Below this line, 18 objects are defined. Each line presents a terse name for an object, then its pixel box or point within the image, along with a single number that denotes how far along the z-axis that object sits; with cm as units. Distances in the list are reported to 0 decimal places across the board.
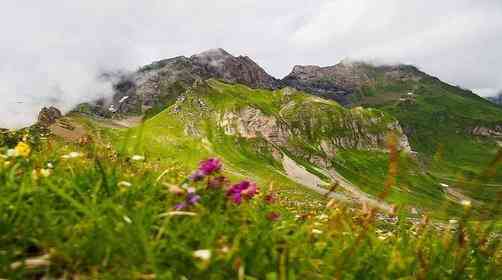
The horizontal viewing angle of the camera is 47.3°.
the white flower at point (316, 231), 604
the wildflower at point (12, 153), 613
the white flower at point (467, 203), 488
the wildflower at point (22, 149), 589
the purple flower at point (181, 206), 516
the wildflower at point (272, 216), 587
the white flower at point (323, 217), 687
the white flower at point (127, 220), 457
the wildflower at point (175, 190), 496
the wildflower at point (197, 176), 577
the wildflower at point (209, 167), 584
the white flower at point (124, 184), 554
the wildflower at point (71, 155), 621
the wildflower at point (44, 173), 572
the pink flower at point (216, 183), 584
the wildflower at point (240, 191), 576
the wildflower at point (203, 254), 385
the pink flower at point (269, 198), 699
